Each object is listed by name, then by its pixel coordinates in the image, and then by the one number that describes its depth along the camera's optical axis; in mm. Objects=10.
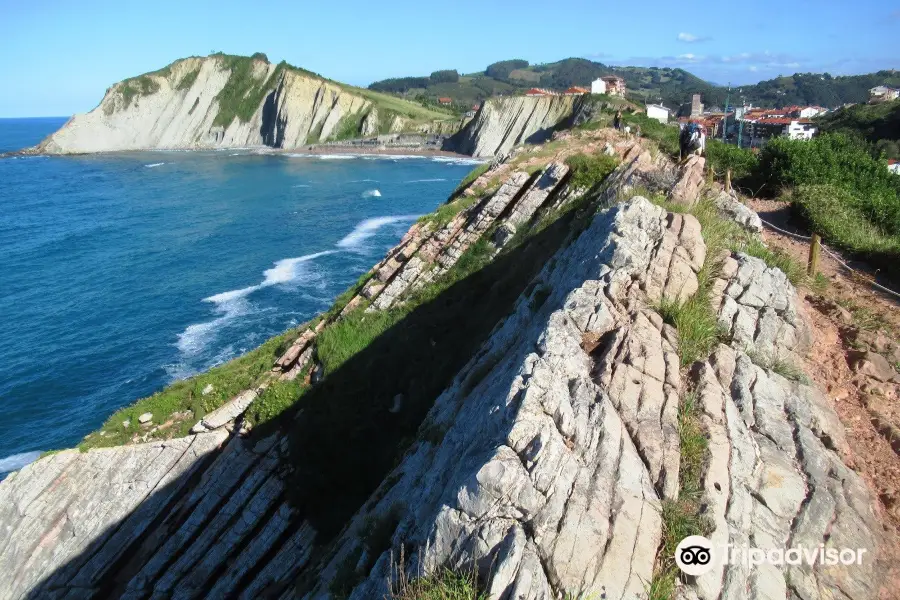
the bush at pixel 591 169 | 18656
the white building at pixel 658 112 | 86100
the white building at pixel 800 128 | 83562
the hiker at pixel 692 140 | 17578
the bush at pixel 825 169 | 19578
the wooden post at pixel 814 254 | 12938
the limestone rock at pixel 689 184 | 12320
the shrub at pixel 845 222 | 14453
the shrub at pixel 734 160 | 22062
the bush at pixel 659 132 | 24895
